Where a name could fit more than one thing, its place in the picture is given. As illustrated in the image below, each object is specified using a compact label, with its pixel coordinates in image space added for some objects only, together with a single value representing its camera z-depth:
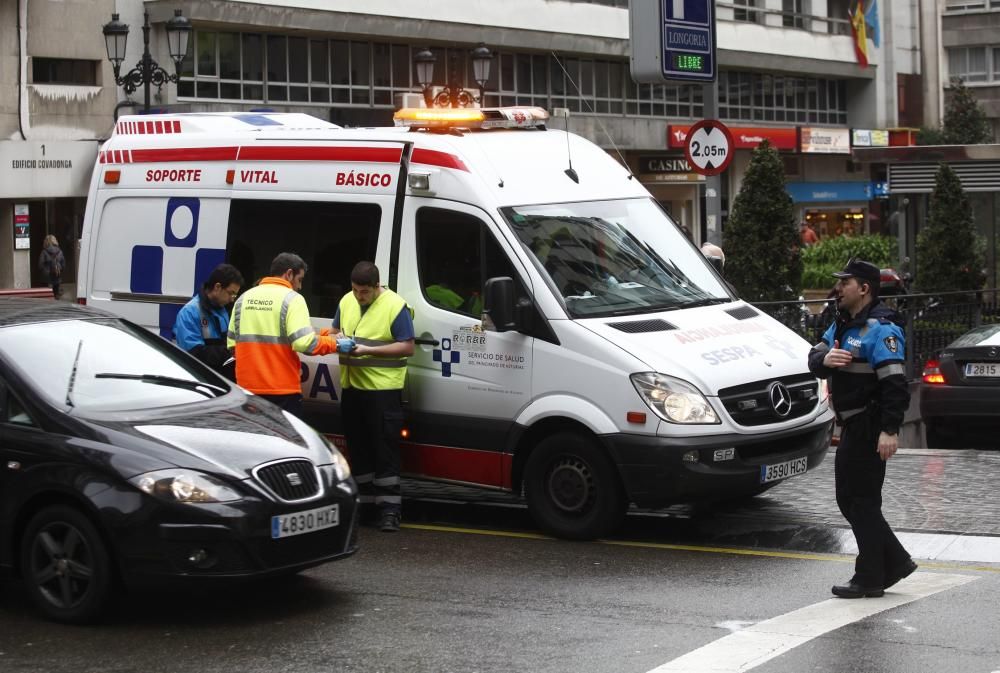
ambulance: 9.31
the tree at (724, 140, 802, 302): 21.16
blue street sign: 15.62
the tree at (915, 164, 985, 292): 23.45
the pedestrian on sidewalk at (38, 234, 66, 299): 33.56
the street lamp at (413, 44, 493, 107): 25.48
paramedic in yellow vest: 9.84
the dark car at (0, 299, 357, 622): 7.31
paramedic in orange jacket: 10.02
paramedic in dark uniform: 10.70
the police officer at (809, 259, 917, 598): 7.89
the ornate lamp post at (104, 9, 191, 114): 25.17
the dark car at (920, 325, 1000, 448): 14.56
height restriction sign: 15.27
